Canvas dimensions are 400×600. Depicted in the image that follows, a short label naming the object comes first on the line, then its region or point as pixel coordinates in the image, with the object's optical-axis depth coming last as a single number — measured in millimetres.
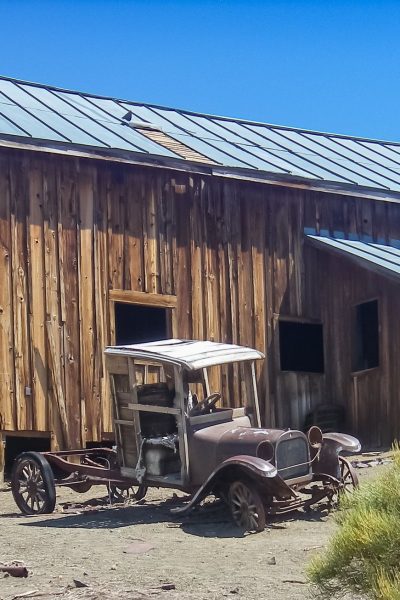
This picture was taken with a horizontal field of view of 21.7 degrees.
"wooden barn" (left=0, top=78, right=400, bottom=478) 15180
